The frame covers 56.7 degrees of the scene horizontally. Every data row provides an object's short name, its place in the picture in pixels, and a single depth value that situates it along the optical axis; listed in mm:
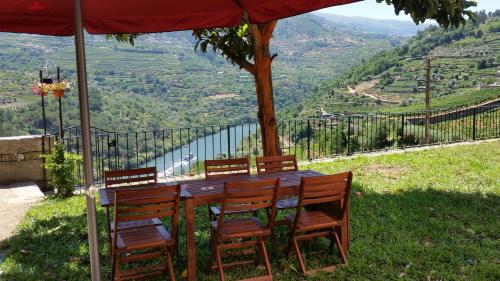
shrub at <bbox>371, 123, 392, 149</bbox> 14164
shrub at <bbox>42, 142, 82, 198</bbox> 7414
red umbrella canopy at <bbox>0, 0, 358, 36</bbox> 3578
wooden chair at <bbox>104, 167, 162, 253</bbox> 4068
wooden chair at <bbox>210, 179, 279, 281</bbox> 3709
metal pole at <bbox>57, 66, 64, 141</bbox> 8242
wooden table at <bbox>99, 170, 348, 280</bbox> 3775
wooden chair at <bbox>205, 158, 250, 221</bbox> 5184
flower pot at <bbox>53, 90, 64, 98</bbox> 8055
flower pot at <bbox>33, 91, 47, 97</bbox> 8050
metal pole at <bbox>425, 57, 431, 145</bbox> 18191
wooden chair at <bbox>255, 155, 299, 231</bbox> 5245
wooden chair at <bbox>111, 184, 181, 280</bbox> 3477
